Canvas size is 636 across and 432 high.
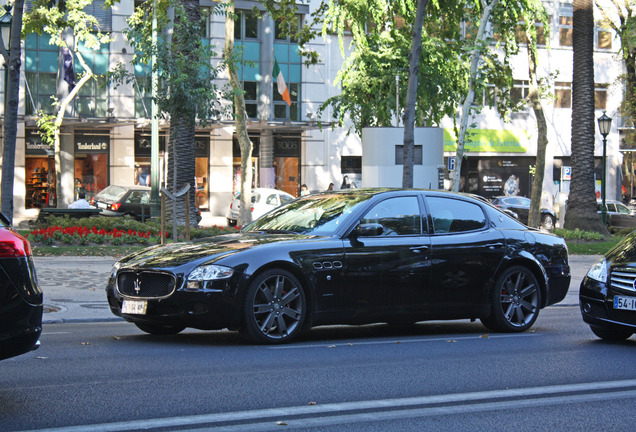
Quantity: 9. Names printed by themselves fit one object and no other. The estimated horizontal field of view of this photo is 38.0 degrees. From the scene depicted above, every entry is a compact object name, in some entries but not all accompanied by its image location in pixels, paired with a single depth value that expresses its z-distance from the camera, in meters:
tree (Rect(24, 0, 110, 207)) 28.72
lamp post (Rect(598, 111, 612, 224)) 32.66
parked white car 34.38
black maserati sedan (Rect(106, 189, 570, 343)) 8.52
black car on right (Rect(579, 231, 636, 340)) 9.36
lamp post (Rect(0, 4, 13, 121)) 14.47
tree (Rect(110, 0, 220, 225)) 19.39
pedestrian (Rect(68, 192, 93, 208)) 28.86
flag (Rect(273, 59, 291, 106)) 38.97
